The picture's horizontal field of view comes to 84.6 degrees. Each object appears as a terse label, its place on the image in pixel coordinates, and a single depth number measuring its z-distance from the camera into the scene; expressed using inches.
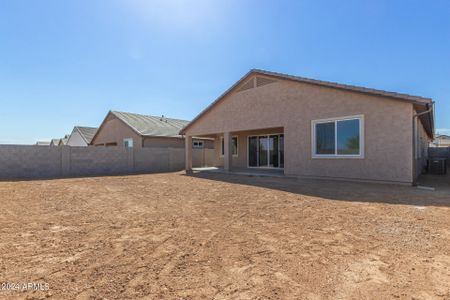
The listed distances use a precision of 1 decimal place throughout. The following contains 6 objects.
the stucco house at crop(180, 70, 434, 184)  358.3
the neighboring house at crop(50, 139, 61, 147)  1722.4
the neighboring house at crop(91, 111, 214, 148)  909.8
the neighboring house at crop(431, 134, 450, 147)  1582.2
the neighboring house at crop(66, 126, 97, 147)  1215.5
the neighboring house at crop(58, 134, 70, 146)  1531.3
